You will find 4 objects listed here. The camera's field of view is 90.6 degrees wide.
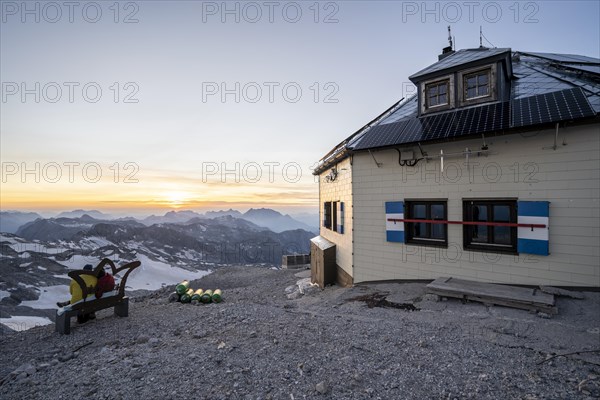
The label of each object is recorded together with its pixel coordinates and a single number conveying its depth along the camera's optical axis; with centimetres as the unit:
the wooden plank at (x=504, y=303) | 643
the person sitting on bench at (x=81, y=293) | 732
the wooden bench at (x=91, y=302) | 685
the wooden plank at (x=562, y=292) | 704
